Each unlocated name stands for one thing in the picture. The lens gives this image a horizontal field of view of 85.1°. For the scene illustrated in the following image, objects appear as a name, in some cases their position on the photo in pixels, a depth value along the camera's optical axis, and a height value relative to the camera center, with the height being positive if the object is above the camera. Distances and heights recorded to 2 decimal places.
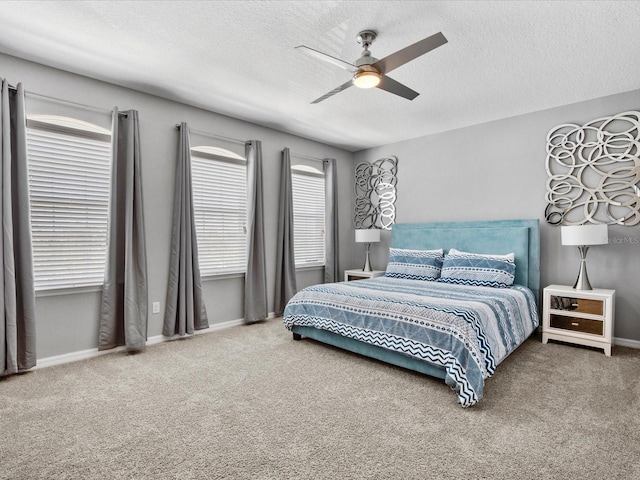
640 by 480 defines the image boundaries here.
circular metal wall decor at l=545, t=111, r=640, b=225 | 3.55 +0.61
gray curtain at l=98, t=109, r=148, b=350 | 3.37 -0.21
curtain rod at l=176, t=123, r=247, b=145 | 4.04 +1.15
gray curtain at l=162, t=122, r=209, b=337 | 3.81 -0.28
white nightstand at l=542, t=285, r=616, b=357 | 3.32 -0.87
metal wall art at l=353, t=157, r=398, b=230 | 5.62 +0.60
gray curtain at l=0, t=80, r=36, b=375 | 2.76 -0.14
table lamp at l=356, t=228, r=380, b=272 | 5.38 -0.12
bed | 2.55 -0.70
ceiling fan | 2.25 +1.17
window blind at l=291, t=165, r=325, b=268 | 5.34 +0.23
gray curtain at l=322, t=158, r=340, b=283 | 5.63 +0.14
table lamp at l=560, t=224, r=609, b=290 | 3.35 -0.10
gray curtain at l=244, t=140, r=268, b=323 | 4.50 -0.18
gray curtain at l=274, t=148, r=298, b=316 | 4.89 -0.19
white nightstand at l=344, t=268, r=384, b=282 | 5.20 -0.68
